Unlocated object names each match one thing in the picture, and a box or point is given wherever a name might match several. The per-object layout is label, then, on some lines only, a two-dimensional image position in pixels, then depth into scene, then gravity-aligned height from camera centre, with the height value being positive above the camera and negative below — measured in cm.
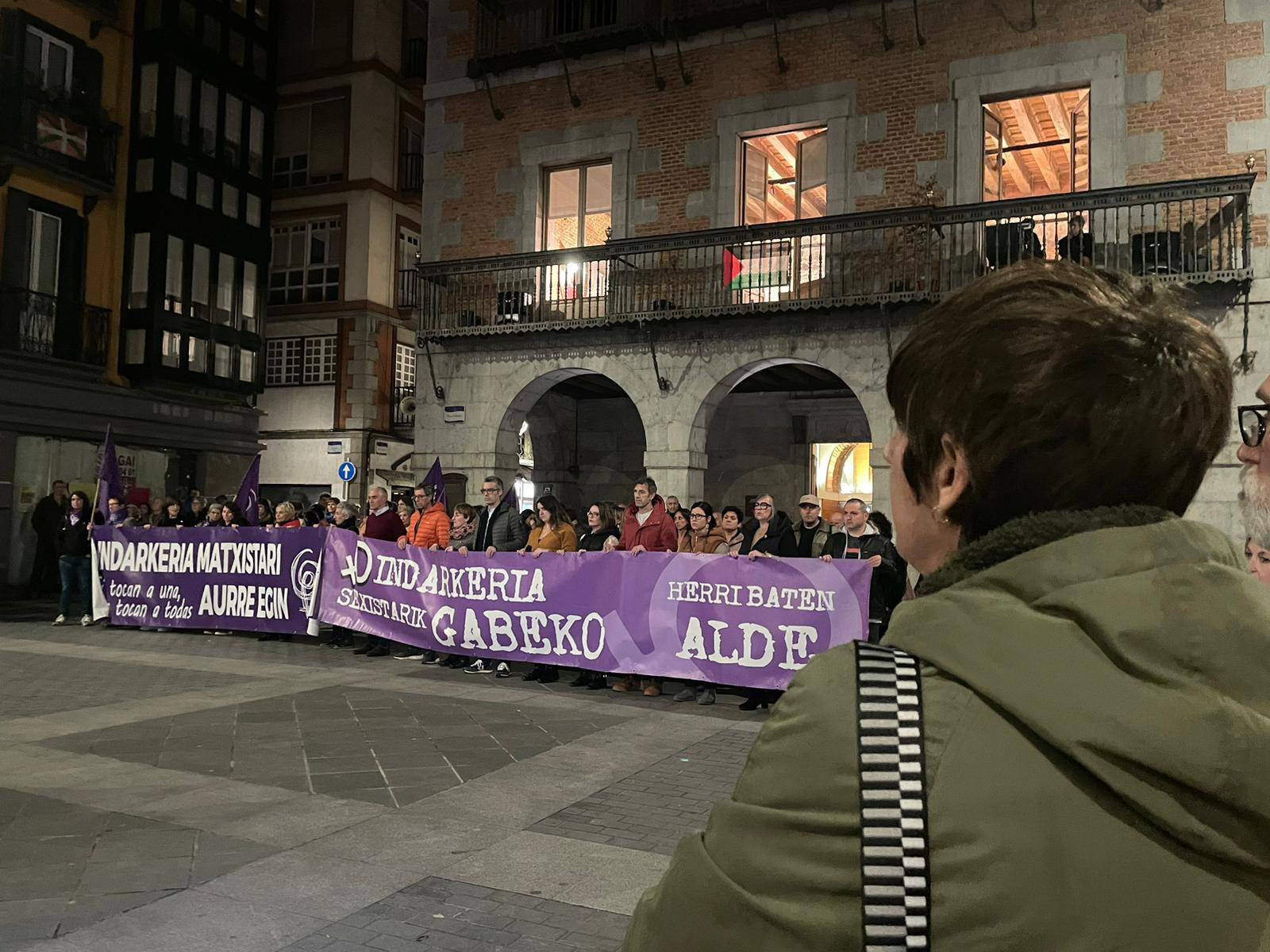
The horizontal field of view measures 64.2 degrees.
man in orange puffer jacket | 1220 -26
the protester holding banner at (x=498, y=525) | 1139 -18
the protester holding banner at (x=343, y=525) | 1284 -27
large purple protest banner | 906 -96
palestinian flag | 1603 +400
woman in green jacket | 90 -23
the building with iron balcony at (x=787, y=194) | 1396 +517
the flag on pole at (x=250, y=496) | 1484 +9
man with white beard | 270 +16
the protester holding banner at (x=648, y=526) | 1052 -13
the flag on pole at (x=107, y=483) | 1480 +22
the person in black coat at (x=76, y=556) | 1492 -89
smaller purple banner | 1290 -102
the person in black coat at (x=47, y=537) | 1880 -77
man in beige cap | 977 -18
